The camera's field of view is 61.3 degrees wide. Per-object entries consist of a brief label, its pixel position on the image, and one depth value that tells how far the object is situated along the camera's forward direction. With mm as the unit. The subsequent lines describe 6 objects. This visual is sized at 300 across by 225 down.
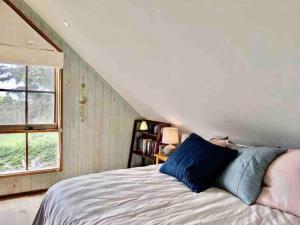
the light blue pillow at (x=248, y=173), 1704
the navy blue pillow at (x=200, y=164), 1898
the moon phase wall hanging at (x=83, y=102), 3656
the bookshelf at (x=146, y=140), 3646
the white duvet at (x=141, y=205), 1412
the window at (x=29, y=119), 3205
